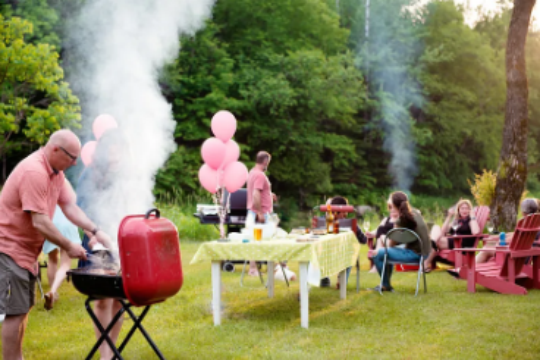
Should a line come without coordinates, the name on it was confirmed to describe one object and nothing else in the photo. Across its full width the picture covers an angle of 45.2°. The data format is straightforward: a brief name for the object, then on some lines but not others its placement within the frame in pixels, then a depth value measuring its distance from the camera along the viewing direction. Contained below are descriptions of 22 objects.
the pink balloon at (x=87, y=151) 7.02
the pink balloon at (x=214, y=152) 9.67
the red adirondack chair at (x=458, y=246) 7.85
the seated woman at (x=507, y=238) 7.20
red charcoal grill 3.00
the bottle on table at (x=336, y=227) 6.09
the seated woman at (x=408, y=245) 6.60
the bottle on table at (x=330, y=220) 5.97
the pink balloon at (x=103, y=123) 6.80
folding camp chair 6.52
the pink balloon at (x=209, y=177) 9.97
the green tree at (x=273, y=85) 18.44
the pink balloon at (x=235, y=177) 9.66
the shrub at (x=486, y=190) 10.97
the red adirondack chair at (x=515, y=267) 6.57
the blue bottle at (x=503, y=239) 6.97
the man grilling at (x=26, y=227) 3.17
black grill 8.77
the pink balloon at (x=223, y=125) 9.55
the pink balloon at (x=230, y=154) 9.83
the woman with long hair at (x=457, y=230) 8.21
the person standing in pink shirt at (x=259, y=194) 7.08
